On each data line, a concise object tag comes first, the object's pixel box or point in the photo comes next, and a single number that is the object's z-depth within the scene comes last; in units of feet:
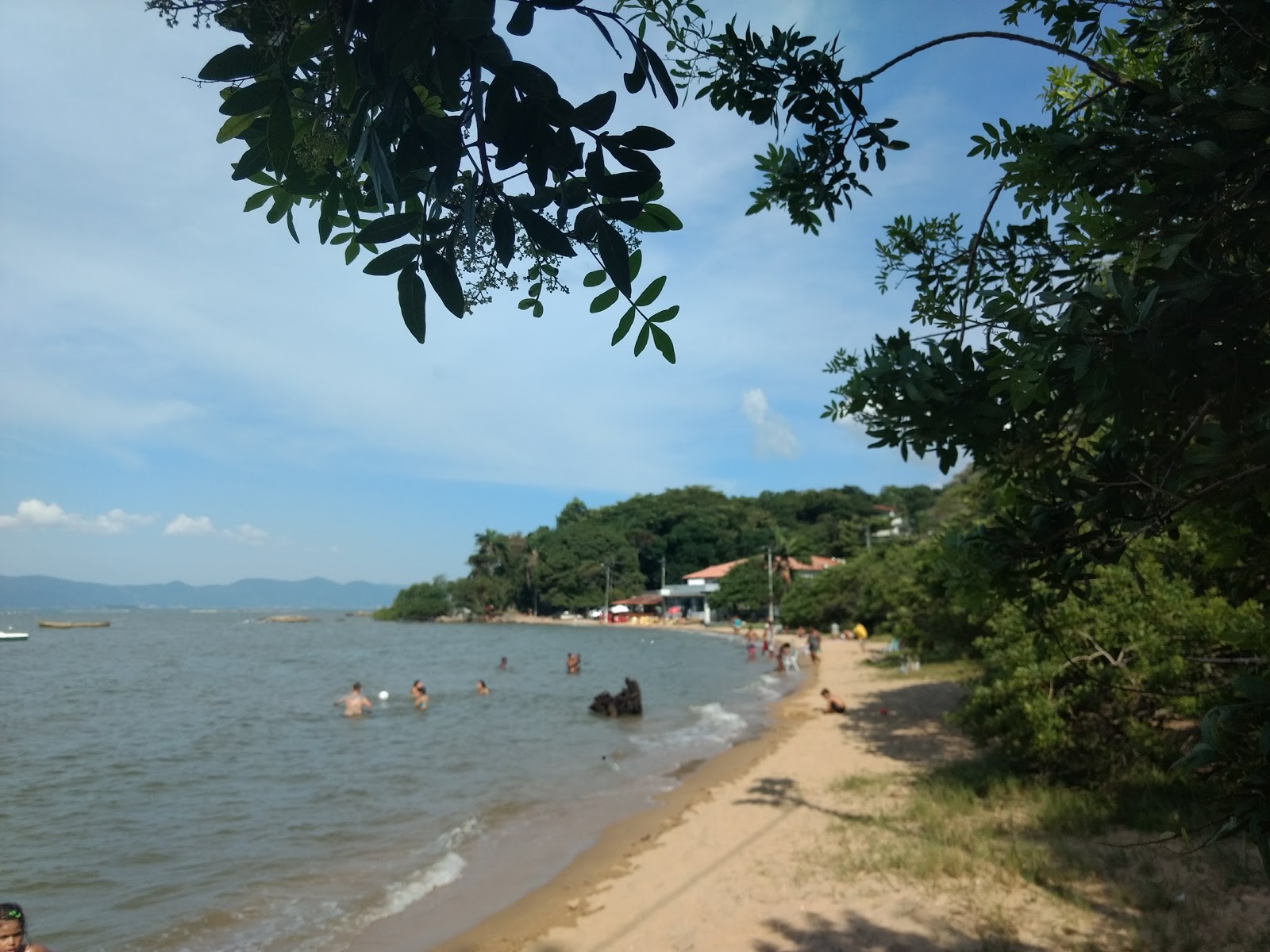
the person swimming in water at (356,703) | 66.49
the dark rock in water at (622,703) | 67.72
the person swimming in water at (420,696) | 71.04
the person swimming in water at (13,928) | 16.40
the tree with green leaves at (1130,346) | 6.44
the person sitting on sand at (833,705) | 59.31
